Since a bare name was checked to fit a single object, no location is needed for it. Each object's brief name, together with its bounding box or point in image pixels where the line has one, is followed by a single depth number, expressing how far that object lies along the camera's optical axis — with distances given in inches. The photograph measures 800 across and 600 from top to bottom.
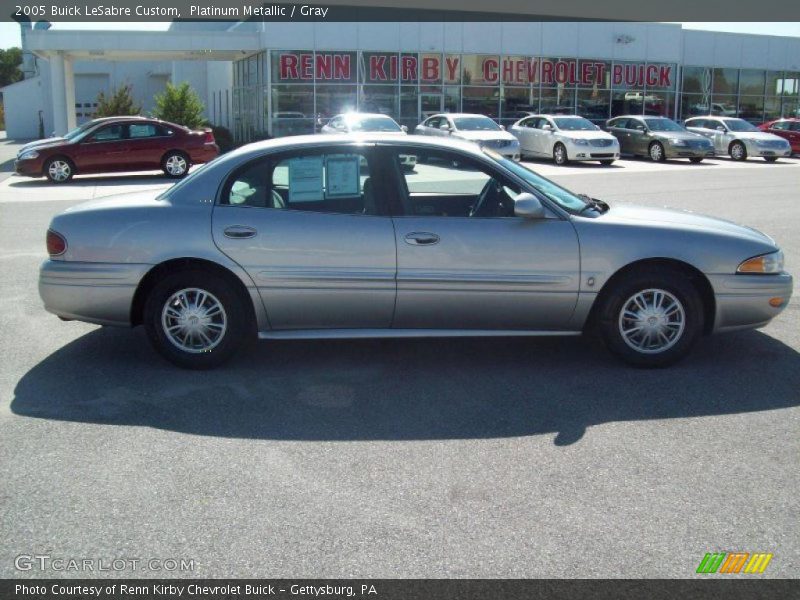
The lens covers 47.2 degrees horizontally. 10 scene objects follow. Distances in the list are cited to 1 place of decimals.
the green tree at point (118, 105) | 1321.4
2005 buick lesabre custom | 234.8
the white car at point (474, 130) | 1039.6
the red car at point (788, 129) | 1312.7
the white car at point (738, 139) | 1192.2
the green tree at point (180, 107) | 1336.1
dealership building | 1365.7
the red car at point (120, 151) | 823.7
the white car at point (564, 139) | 1085.1
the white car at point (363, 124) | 1001.5
